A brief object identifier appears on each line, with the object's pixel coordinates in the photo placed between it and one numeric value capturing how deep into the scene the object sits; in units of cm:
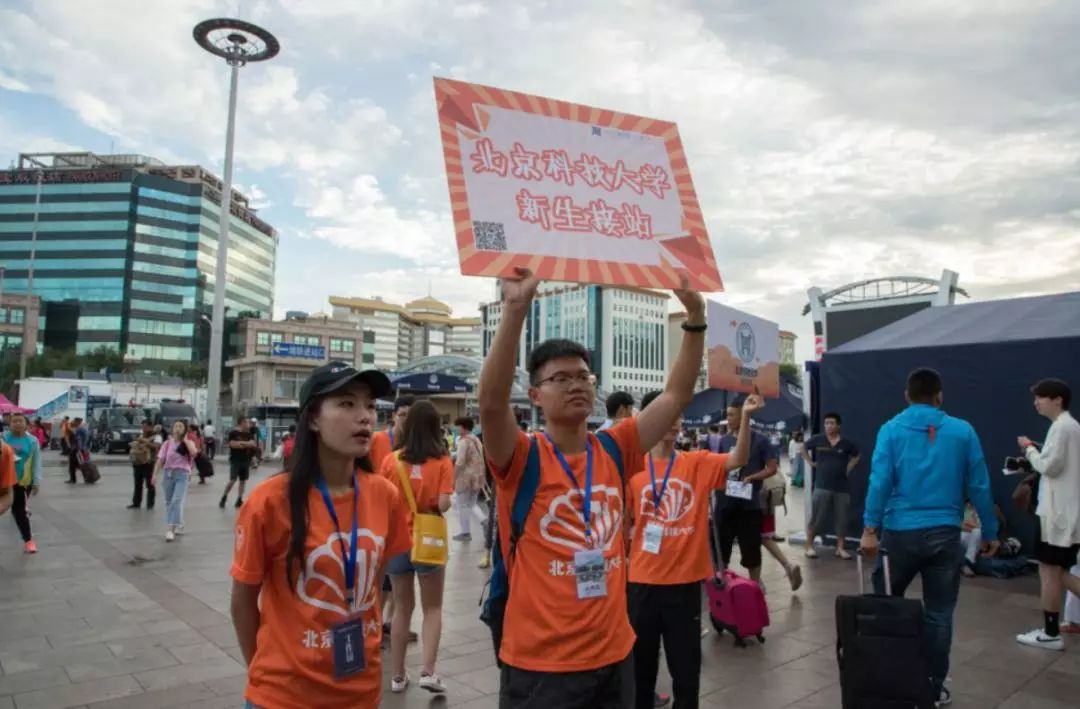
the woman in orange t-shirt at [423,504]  435
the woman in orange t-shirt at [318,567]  207
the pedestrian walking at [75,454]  1796
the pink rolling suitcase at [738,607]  525
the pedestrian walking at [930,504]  391
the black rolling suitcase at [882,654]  331
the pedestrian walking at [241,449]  1288
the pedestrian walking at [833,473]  898
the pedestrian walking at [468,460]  944
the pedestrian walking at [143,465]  1320
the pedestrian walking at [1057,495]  497
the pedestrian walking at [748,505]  642
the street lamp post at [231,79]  2880
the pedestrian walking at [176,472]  1017
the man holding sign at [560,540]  211
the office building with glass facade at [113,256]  8606
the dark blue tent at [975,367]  797
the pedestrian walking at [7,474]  520
